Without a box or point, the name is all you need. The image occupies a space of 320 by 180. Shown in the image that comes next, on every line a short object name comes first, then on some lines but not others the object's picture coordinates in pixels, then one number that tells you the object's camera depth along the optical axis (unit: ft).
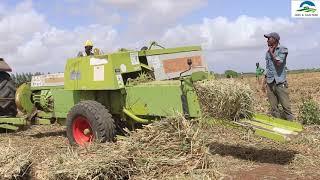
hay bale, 21.61
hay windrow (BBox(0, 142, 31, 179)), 18.69
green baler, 22.68
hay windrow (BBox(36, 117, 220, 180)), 17.15
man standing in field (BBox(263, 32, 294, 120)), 27.43
